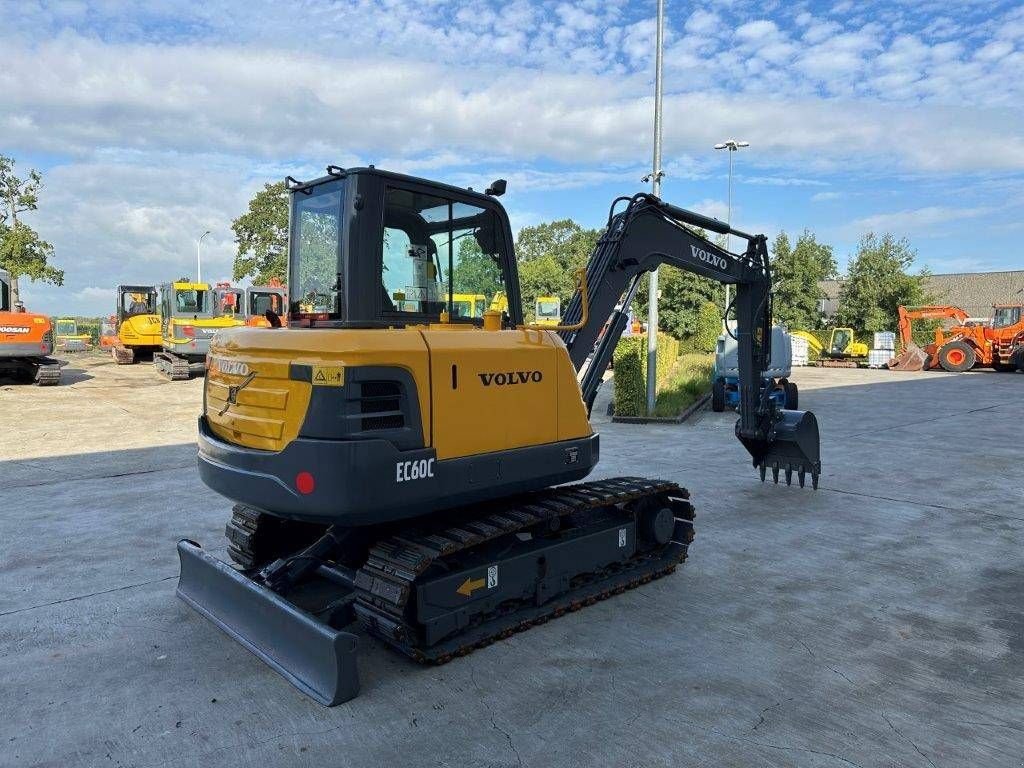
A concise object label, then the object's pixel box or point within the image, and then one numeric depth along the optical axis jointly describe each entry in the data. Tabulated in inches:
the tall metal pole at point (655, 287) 564.4
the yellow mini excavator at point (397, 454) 156.6
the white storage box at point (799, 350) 1231.5
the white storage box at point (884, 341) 1223.5
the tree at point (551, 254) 2404.0
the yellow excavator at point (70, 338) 1443.2
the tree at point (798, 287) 1556.3
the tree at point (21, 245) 1079.0
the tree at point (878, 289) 1491.1
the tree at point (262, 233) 1809.8
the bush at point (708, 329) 1284.4
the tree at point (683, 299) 1389.0
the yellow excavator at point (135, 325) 1104.8
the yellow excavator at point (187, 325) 903.1
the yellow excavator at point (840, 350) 1247.5
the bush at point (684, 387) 595.8
